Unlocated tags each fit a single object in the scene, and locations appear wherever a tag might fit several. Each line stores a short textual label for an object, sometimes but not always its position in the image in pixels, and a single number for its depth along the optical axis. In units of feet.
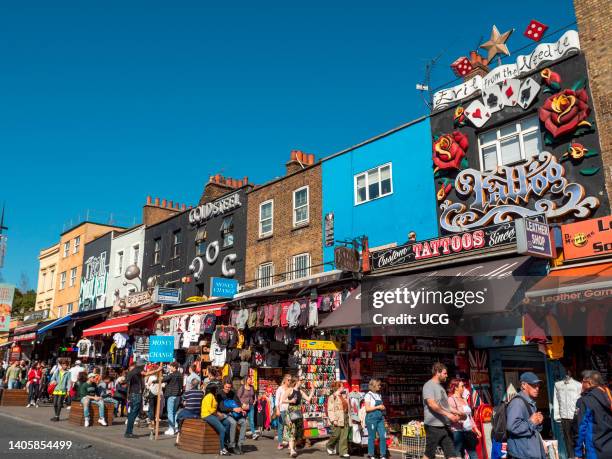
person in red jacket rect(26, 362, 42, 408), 73.82
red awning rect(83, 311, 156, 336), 75.82
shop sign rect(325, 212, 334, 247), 63.62
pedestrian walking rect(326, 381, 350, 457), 39.06
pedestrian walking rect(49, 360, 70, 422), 55.88
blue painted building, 54.80
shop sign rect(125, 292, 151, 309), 83.30
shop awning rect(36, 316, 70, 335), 96.02
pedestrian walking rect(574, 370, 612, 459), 21.20
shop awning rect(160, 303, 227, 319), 62.95
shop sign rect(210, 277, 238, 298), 63.98
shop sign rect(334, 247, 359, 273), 47.98
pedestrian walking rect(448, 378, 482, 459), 31.01
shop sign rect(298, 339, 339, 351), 46.49
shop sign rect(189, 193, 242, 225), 80.33
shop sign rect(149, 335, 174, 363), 47.09
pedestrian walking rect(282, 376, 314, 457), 40.55
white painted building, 102.58
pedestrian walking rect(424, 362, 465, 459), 25.79
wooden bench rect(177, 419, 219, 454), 37.47
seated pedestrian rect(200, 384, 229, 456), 37.63
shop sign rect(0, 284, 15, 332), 143.43
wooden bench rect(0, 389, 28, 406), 74.27
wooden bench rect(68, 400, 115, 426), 52.95
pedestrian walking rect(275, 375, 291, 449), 42.60
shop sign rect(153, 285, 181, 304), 69.46
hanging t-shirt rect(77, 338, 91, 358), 88.79
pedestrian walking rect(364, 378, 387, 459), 37.11
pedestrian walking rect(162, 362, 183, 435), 48.65
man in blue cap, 21.02
